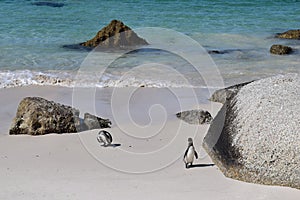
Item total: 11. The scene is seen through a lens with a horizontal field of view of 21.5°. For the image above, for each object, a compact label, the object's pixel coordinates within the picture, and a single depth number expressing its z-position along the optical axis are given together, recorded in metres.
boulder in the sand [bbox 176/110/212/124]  10.98
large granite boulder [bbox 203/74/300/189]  7.80
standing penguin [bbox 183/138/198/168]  8.50
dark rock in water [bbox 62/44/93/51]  21.58
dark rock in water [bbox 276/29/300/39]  24.21
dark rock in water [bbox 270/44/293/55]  20.52
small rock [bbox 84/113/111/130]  10.55
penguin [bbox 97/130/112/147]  9.50
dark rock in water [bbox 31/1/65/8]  34.34
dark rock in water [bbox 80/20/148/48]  22.08
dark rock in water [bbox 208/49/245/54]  20.81
